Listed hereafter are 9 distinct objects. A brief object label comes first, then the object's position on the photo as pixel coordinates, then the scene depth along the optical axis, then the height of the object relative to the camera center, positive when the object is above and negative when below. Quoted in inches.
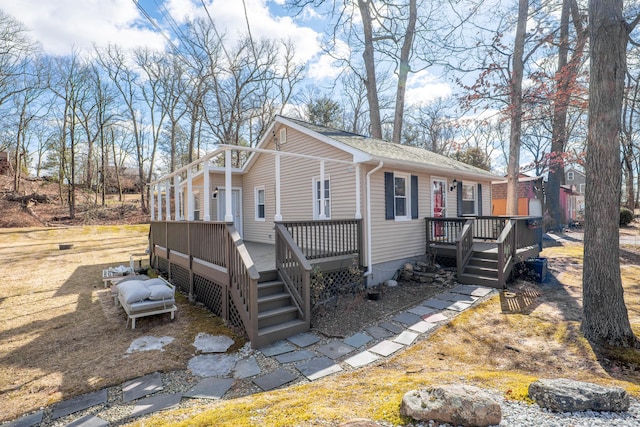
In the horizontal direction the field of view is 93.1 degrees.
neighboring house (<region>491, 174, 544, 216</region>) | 714.8 +26.5
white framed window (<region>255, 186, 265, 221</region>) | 440.8 +11.7
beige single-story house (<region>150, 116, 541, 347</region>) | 209.0 -16.9
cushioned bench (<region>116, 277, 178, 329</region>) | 212.4 -62.5
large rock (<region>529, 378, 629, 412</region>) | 97.7 -62.8
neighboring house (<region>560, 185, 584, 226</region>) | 823.1 +4.6
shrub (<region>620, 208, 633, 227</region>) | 794.7 -30.1
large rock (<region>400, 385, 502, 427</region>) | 90.4 -61.0
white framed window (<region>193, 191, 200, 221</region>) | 514.9 +16.6
